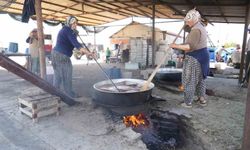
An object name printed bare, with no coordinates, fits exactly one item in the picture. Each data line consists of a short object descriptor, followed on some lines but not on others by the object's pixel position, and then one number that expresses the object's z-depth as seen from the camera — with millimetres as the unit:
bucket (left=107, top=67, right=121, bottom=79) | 5523
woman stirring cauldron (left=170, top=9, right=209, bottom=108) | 3574
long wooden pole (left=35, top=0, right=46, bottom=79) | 4387
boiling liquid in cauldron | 3740
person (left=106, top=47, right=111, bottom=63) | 16488
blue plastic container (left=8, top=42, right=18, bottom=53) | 8127
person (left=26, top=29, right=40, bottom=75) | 6727
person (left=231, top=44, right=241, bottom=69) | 12794
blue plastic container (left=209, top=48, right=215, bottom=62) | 16084
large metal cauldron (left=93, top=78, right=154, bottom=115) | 3207
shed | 13555
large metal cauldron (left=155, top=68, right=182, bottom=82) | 5453
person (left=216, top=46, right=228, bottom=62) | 17164
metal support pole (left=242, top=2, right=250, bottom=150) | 1873
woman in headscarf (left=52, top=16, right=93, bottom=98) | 4036
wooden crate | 3268
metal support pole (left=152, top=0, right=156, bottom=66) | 8962
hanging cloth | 4922
